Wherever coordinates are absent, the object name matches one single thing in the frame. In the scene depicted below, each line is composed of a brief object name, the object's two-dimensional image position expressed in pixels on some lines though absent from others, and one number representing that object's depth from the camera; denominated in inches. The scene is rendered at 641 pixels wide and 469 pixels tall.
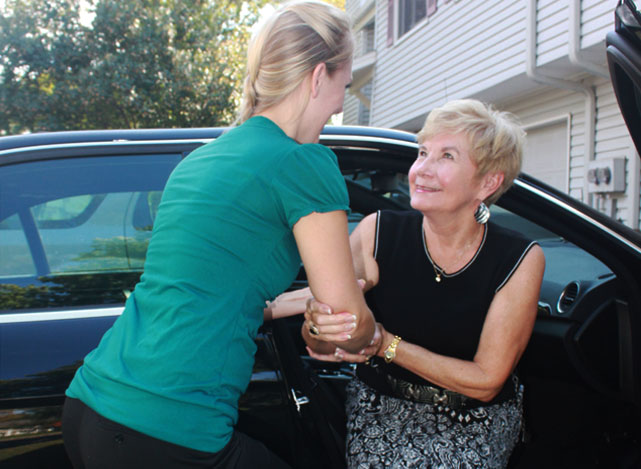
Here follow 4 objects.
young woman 47.0
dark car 69.3
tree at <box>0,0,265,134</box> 692.1
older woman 76.9
